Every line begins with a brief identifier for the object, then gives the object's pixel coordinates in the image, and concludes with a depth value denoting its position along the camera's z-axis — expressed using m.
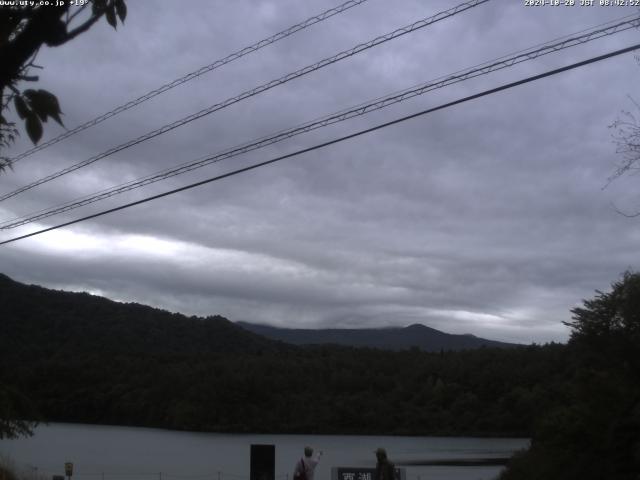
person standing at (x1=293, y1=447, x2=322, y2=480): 14.27
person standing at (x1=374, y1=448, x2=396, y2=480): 14.02
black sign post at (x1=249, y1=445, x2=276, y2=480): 15.40
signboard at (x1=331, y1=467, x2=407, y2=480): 15.09
